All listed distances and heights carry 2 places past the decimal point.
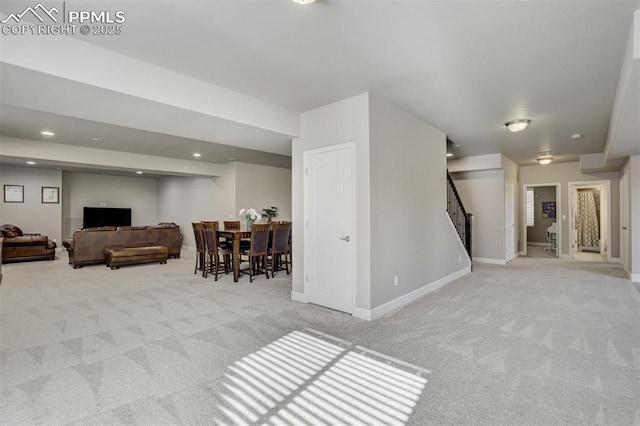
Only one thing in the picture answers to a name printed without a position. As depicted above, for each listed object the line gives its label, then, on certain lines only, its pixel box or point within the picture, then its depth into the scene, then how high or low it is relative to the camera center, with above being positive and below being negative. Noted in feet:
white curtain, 34.50 -0.95
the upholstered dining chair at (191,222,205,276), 20.30 -1.89
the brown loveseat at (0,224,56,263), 24.32 -2.44
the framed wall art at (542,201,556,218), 37.17 +0.58
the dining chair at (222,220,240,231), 24.26 -0.85
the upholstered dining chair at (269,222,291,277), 19.88 -1.68
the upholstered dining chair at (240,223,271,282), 18.76 -1.81
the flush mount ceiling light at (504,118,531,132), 15.47 +4.54
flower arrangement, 20.47 -0.13
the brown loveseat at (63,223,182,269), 22.62 -1.92
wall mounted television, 33.63 -0.13
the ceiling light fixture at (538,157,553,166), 25.21 +4.44
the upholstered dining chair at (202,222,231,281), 18.98 -1.97
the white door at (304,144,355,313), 12.67 -0.52
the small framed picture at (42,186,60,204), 30.42 +2.15
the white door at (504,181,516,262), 25.12 -0.74
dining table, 18.43 -1.69
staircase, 21.41 -0.28
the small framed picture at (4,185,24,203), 28.60 +2.13
